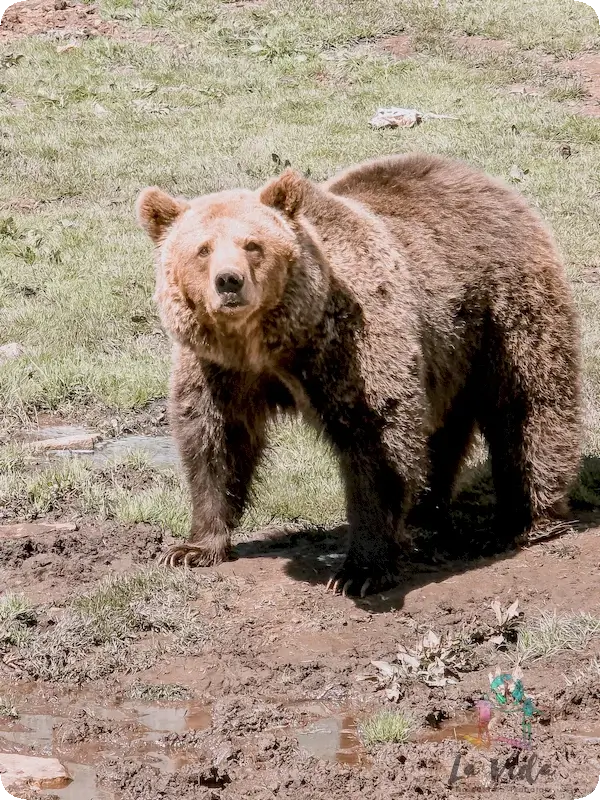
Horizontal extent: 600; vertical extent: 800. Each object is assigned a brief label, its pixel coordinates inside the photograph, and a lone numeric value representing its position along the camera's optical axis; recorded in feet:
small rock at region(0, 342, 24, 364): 55.26
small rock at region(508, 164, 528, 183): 80.94
